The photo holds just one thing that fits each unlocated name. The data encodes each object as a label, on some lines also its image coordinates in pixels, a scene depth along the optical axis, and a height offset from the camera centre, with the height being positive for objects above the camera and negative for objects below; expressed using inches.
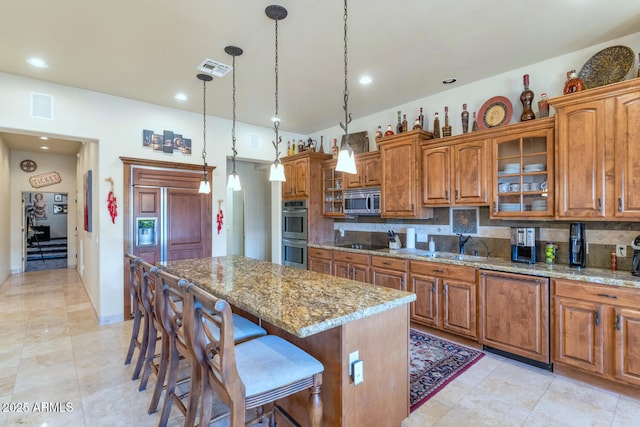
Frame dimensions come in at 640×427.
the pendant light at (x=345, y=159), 83.0 +14.6
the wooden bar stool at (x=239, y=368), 53.9 -29.8
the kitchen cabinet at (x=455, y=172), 132.8 +18.4
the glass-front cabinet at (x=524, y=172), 115.5 +15.7
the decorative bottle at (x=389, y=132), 171.6 +44.7
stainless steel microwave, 176.2 +7.0
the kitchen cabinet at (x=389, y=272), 147.5 -28.6
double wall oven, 206.2 -13.2
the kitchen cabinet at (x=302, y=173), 204.4 +27.0
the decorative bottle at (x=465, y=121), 143.4 +42.1
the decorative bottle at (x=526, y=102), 123.0 +44.0
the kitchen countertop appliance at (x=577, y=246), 111.2 -11.9
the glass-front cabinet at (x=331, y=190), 201.8 +14.9
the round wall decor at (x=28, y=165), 291.7 +45.9
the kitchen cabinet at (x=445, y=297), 125.7 -35.3
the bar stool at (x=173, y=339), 70.4 -31.5
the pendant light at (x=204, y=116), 138.1 +58.3
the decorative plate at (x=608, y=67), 105.4 +50.7
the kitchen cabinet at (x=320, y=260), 188.7 -29.0
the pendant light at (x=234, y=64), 115.7 +60.5
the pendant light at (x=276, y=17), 93.1 +60.4
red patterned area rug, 98.5 -54.9
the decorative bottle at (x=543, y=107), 121.7 +41.6
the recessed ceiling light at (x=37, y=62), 123.9 +61.0
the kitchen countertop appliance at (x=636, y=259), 98.3 -14.7
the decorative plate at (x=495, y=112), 131.3 +43.1
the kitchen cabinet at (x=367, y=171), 176.6 +24.3
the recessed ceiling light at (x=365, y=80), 140.3 +60.7
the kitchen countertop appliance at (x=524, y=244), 121.0 -12.3
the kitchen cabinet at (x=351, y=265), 165.5 -28.7
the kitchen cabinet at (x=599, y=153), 95.9 +19.2
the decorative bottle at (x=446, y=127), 151.8 +41.6
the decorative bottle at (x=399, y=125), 167.3 +46.9
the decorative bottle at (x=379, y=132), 179.5 +46.8
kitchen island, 63.9 -26.5
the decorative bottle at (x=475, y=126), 140.3 +39.0
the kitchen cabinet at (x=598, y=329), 90.6 -35.6
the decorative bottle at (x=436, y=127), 155.2 +42.6
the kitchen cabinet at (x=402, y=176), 154.2 +19.1
